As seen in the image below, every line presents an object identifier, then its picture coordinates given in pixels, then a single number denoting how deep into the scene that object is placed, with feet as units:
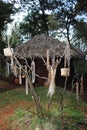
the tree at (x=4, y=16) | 23.78
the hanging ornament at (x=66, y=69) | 8.72
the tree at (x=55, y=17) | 24.86
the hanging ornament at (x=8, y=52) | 8.66
